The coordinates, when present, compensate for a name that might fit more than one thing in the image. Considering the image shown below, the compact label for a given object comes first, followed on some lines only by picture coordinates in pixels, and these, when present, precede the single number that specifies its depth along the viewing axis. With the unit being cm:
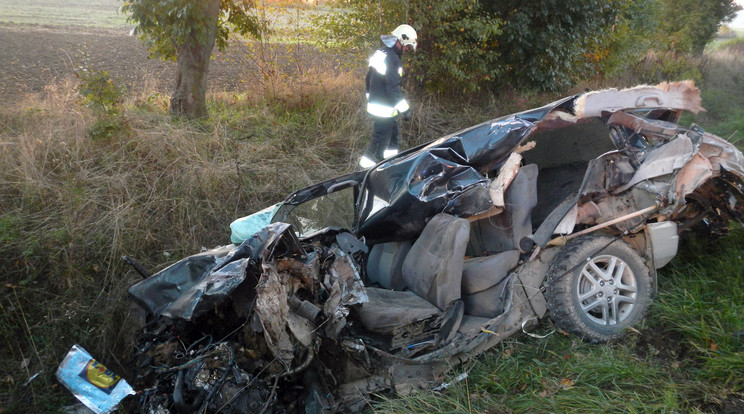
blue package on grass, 279
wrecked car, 293
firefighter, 664
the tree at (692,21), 1711
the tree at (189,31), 683
